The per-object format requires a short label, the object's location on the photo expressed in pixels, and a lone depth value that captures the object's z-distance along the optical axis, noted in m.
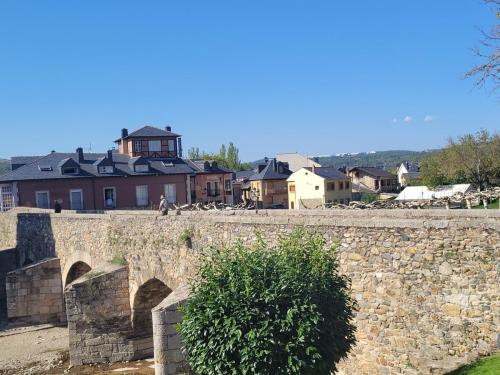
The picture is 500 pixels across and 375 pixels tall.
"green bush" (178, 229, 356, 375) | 8.55
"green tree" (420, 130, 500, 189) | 47.44
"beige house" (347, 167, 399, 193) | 73.56
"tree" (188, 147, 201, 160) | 96.64
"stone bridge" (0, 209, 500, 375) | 9.47
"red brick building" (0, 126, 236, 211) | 36.91
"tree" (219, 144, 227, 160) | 97.91
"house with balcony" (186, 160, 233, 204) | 46.22
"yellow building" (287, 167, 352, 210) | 53.38
